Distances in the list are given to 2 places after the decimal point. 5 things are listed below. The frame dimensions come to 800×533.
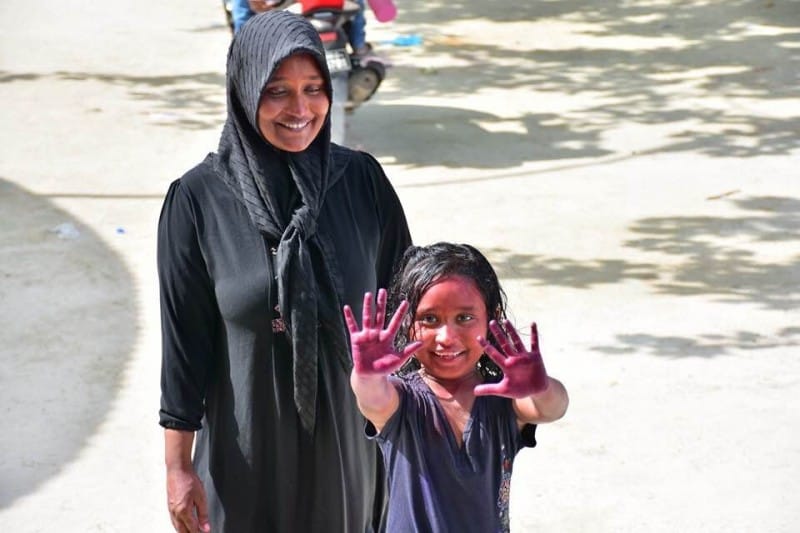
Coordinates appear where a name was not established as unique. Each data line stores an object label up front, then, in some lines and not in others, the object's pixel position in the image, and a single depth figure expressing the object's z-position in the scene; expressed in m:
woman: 4.85
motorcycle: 12.94
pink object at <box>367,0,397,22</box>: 14.18
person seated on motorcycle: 12.72
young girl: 4.58
